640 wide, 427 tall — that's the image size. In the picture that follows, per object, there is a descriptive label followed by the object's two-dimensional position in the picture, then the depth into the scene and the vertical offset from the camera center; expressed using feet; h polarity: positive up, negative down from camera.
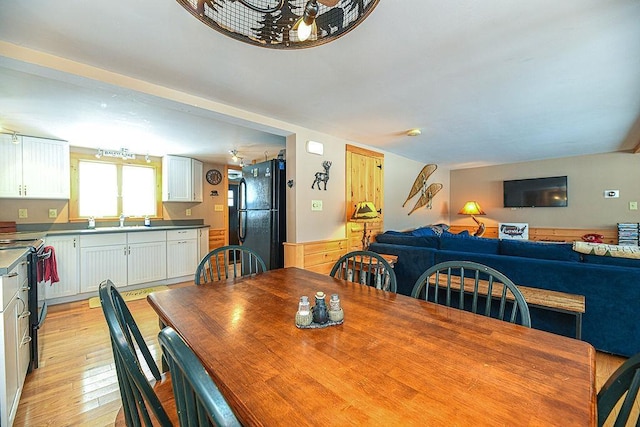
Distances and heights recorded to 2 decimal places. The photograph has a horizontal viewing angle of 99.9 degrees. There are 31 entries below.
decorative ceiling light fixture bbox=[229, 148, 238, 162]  13.70 +3.10
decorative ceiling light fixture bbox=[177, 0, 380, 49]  2.83 +2.15
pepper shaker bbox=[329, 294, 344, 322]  3.53 -1.32
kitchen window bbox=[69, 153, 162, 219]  13.05 +1.30
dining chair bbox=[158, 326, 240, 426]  1.35 -0.97
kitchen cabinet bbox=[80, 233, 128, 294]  11.36 -2.04
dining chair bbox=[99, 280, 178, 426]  1.84 -1.24
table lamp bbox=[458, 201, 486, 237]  18.38 +0.02
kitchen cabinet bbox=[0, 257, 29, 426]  4.30 -2.34
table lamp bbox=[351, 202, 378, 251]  10.74 -0.08
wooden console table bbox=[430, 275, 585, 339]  6.31 -2.28
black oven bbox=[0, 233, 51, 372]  6.39 -2.06
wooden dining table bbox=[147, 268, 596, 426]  1.98 -1.48
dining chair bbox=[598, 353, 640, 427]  1.98 -1.44
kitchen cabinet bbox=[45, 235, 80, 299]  10.64 -2.14
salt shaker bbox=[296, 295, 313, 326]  3.40 -1.31
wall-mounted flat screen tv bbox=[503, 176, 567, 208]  16.55 +1.13
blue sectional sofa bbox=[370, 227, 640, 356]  6.80 -1.89
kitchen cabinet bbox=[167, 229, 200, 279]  13.70 -2.10
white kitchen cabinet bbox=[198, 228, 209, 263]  14.90 -1.67
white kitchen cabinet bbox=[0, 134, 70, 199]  10.52 +1.90
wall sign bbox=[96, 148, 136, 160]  12.42 +2.83
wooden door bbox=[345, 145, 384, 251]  12.12 +1.22
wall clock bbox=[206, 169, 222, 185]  17.08 +2.30
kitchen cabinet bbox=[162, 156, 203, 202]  14.96 +1.91
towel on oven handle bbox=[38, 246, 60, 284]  8.36 -1.77
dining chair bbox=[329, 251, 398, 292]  5.10 -1.27
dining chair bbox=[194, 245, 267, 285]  5.80 -1.16
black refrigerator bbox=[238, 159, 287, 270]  10.34 +0.03
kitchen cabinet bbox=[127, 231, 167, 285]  12.48 -2.11
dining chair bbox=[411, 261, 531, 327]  3.72 -2.13
